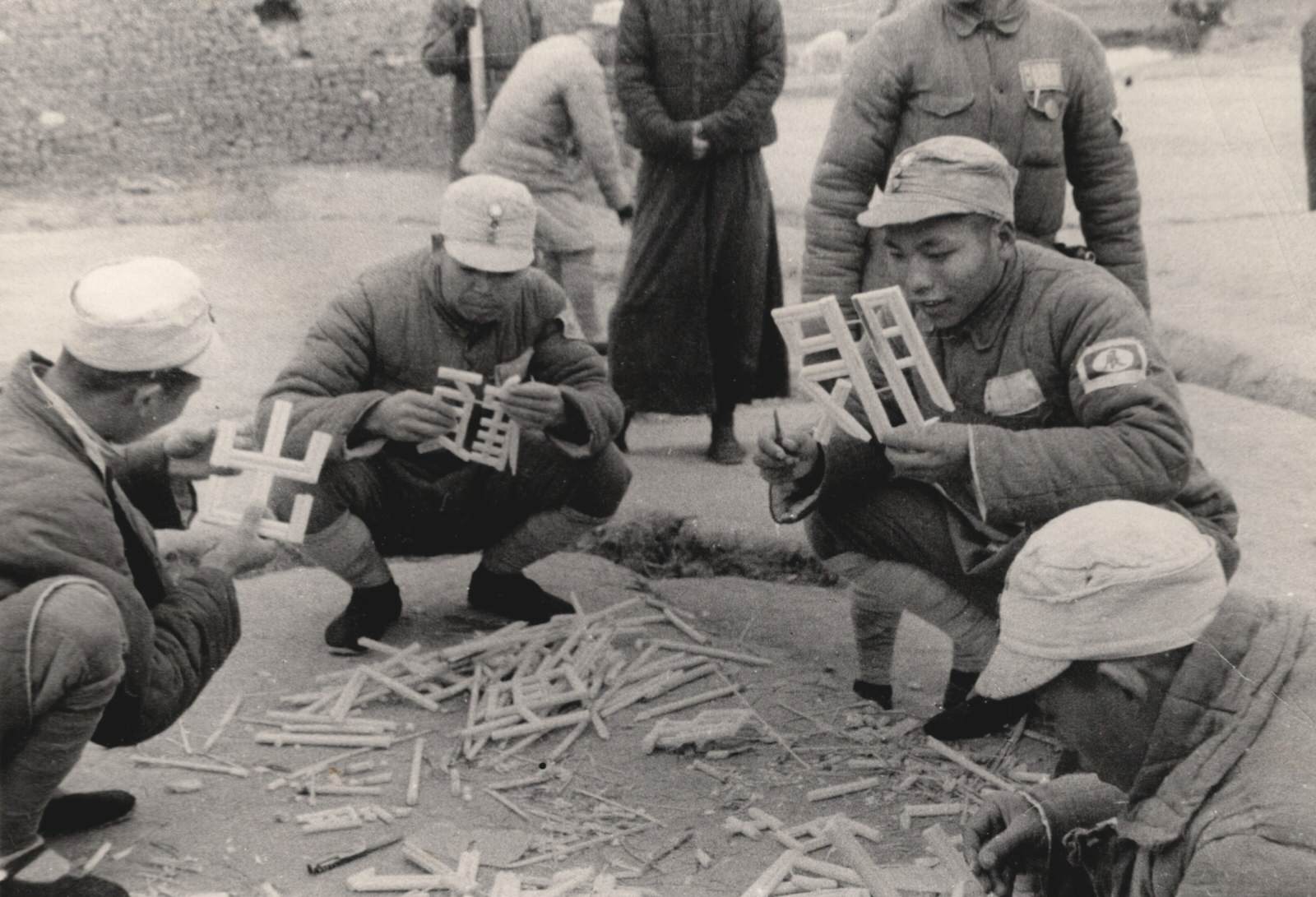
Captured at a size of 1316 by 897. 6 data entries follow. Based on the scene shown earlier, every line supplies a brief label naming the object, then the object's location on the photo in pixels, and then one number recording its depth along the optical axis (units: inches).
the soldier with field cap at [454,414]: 178.4
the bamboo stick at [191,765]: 152.5
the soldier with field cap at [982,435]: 137.5
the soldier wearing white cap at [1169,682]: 83.7
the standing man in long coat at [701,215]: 242.8
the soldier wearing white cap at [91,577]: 118.7
